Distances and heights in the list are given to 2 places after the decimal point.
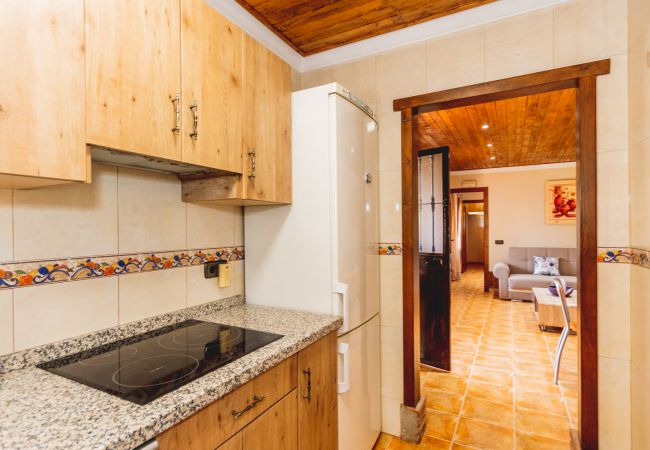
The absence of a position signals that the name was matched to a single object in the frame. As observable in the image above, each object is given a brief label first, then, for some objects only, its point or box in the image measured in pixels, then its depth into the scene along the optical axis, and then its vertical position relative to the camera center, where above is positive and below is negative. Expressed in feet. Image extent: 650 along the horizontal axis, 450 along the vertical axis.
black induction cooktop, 3.09 -1.49
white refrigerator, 5.43 -0.27
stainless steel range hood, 3.61 +0.79
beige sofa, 18.97 -3.01
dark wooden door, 10.22 -1.19
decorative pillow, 19.15 -2.57
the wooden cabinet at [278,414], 3.00 -2.08
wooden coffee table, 13.33 -3.64
